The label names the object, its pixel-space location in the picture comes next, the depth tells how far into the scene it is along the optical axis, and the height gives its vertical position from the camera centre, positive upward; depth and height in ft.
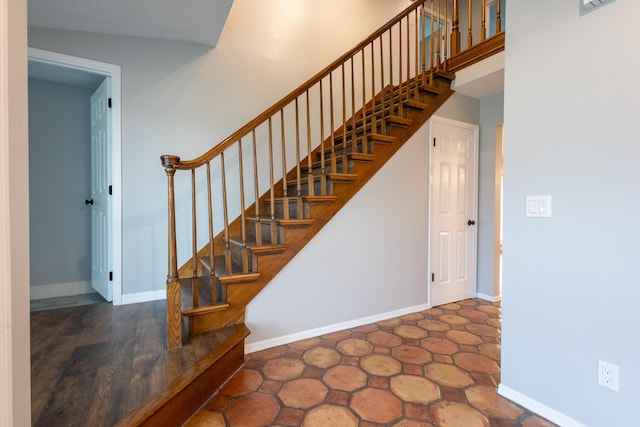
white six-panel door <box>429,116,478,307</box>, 10.40 -0.05
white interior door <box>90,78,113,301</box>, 8.96 +0.53
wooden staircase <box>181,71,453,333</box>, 6.95 -0.10
